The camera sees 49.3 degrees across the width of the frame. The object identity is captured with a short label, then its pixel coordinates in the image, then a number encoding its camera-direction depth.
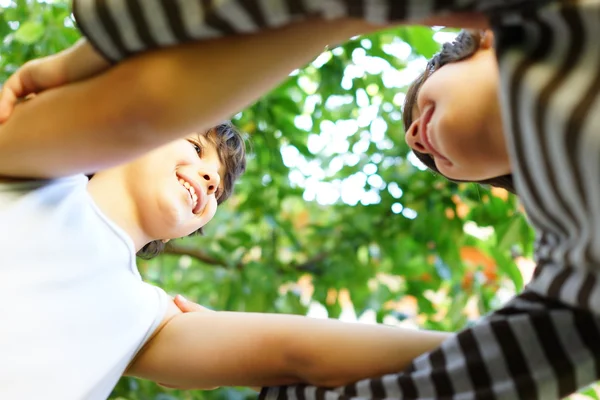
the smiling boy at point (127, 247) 0.36
